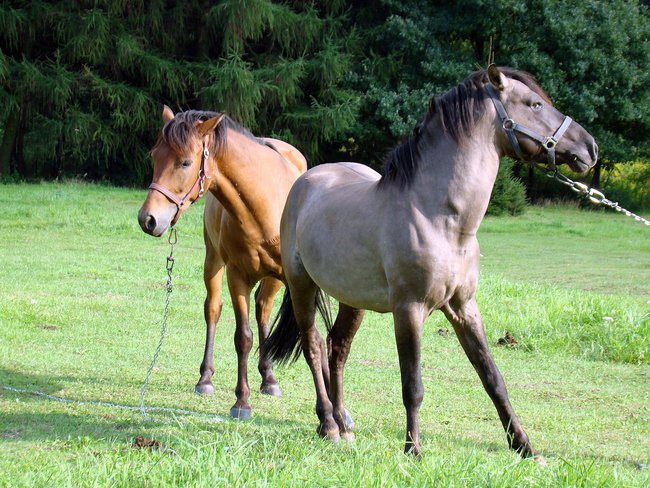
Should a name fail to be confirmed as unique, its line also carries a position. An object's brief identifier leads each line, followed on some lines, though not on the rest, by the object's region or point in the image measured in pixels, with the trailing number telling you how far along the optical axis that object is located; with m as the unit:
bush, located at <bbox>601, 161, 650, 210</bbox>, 56.34
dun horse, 9.07
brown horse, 11.39
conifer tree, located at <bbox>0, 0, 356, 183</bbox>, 48.34
